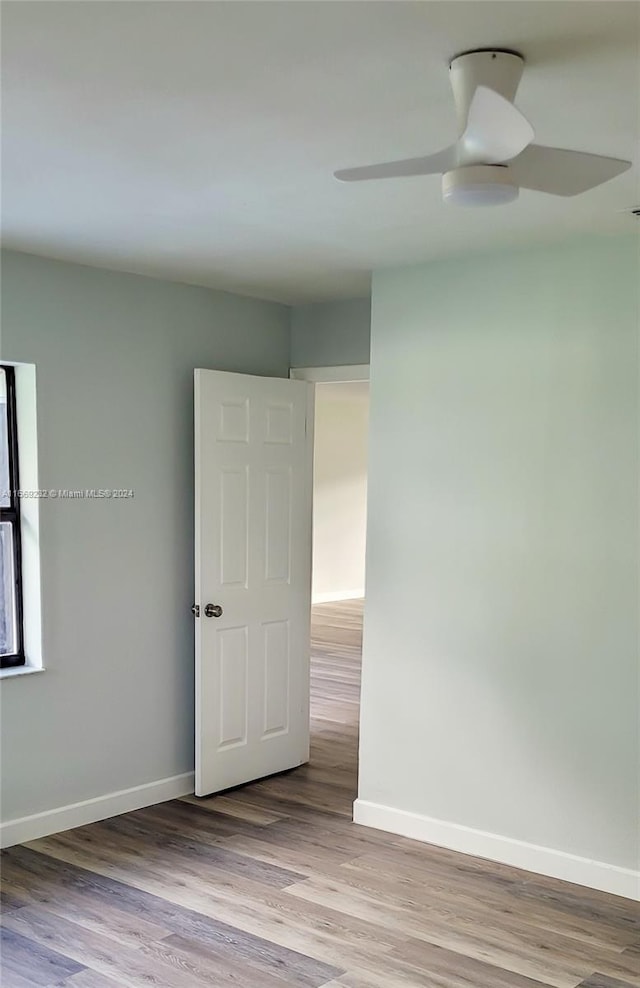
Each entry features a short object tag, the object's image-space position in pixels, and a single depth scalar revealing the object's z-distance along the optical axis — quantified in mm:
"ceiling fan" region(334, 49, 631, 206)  1981
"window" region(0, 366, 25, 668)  4027
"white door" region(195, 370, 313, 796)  4559
